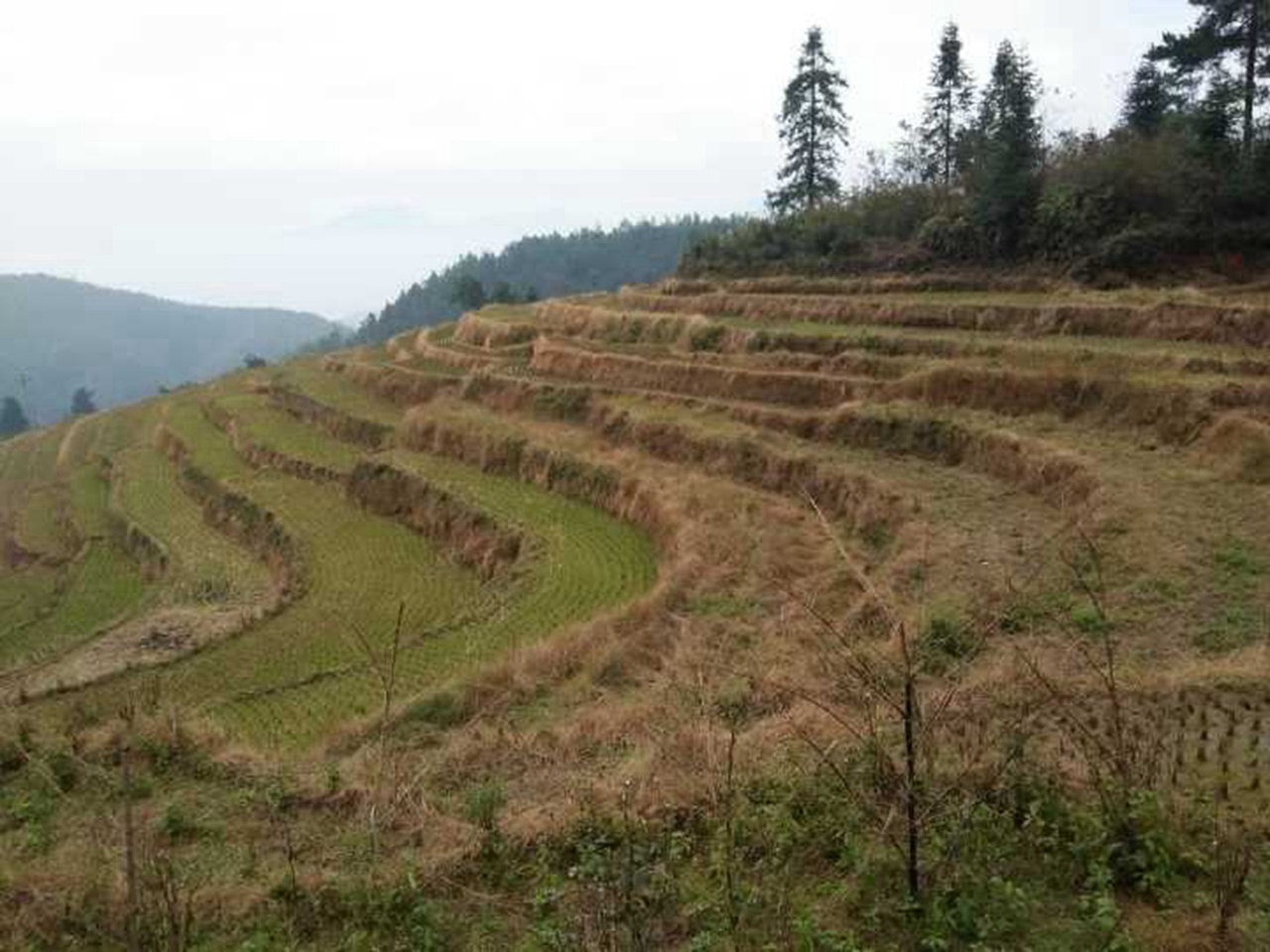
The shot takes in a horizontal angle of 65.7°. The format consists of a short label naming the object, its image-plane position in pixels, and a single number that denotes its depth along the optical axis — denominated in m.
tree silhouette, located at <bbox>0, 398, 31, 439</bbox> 114.29
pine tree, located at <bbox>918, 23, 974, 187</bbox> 43.28
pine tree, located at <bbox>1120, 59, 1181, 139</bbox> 34.66
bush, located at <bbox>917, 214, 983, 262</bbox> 31.41
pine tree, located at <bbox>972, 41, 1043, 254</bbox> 29.80
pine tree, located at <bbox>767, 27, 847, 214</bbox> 45.78
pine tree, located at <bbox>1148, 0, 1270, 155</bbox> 28.42
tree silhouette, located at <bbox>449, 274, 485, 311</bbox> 82.62
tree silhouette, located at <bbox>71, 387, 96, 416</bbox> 124.44
